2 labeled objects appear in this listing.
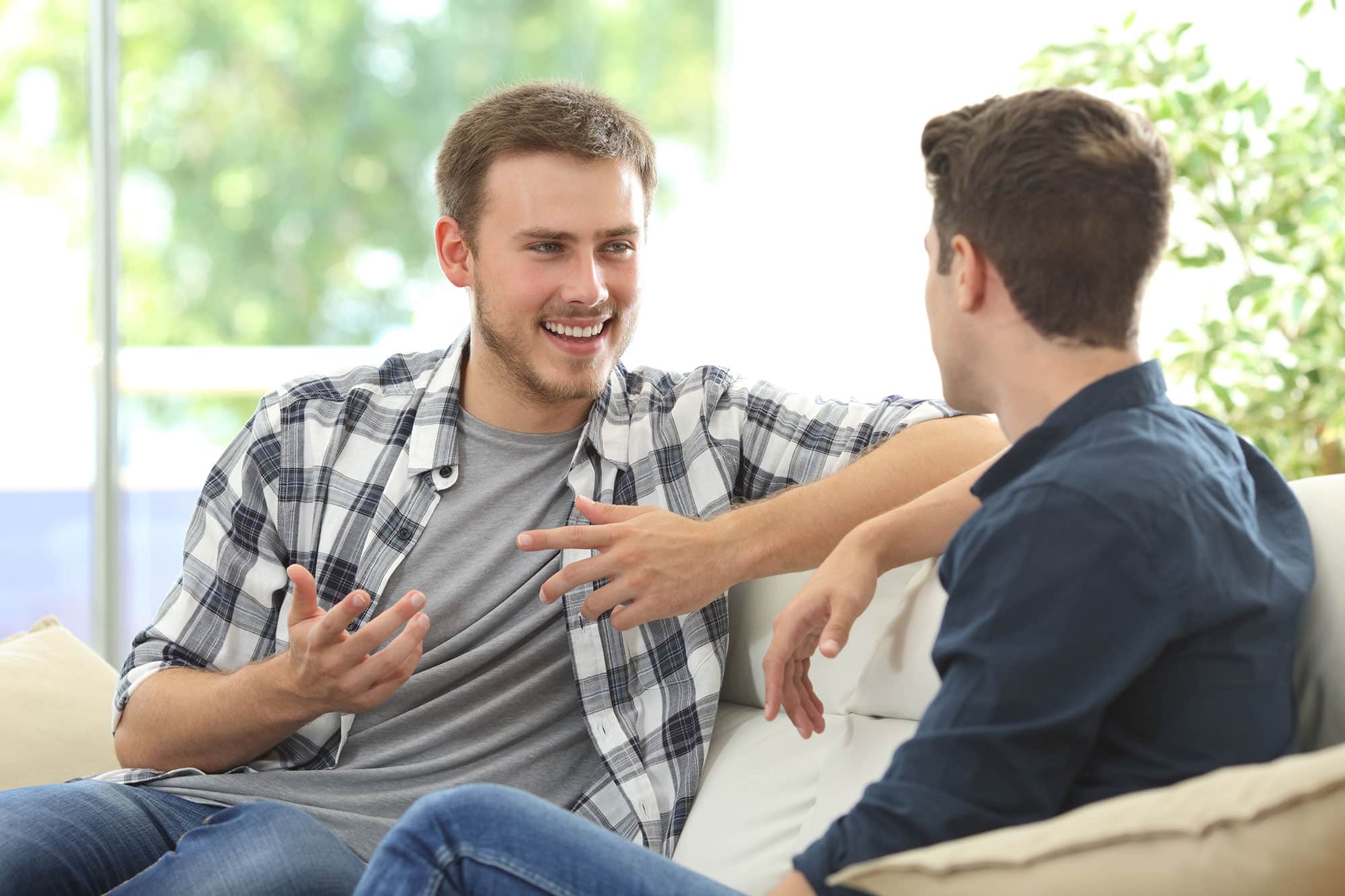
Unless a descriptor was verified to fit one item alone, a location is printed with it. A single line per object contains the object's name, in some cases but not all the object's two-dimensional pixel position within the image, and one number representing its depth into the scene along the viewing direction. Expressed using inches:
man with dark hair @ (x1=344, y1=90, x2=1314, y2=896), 73.1
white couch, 85.0
